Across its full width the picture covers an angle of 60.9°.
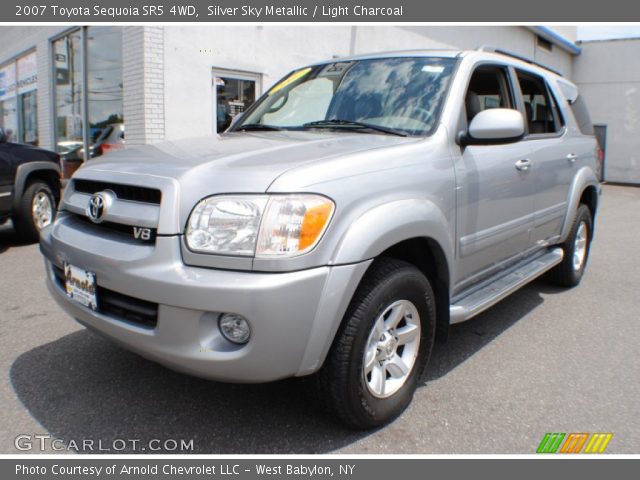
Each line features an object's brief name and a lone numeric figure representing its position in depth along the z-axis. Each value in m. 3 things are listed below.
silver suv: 2.05
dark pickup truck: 6.28
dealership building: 7.92
